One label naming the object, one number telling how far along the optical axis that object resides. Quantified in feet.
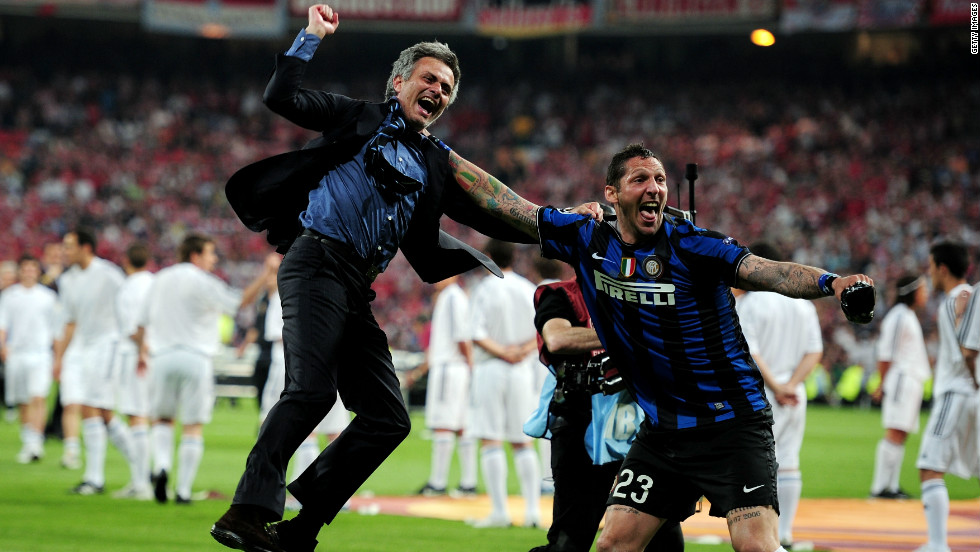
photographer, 41.57
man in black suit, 34.17
